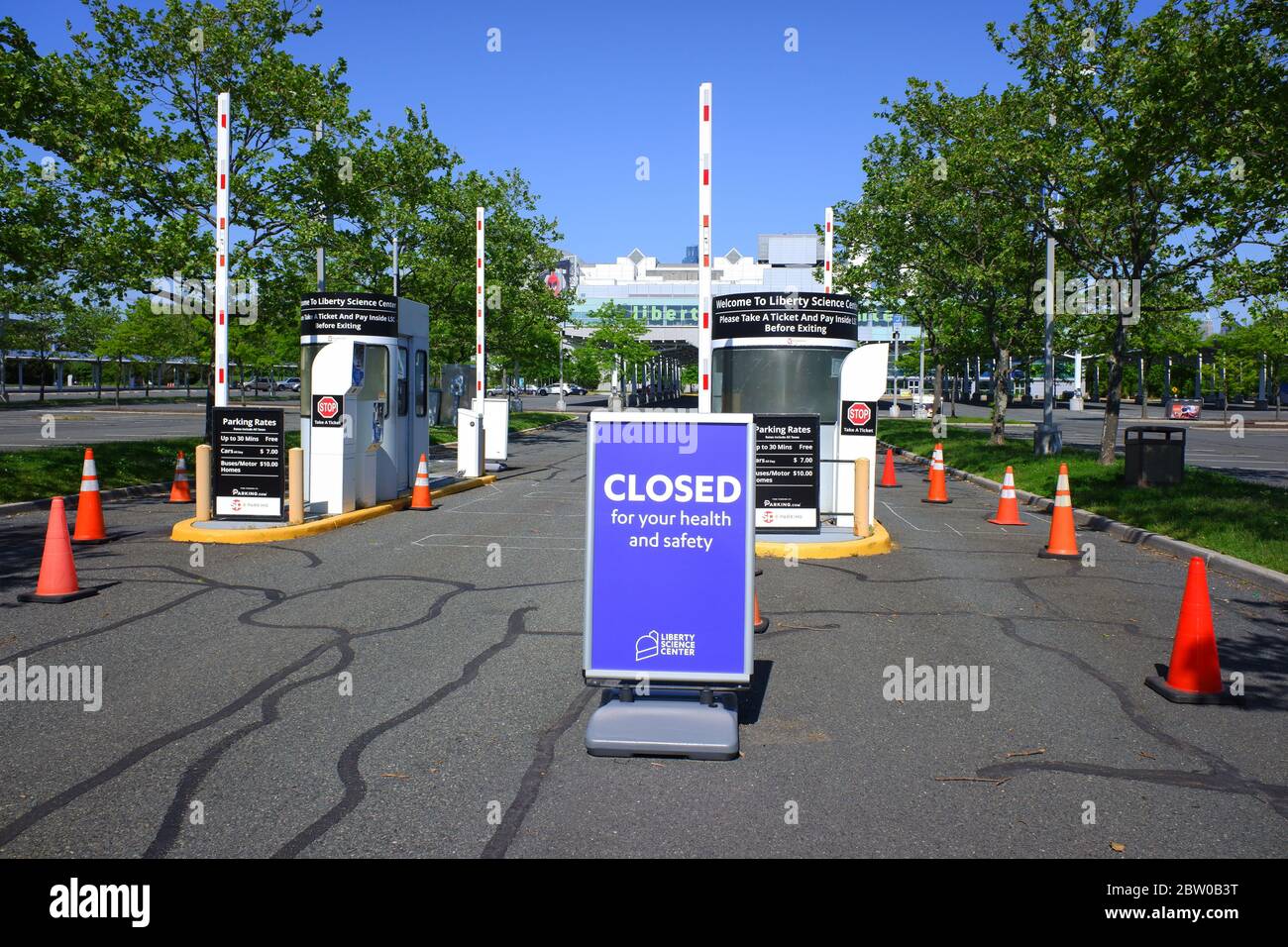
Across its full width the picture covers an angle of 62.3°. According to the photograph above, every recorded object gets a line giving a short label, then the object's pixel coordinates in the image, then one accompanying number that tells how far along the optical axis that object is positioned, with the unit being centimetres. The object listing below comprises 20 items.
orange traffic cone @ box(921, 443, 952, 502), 1762
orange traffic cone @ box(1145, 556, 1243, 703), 643
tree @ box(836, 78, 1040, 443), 2330
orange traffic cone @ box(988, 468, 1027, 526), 1487
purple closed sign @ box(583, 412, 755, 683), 574
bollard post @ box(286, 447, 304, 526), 1297
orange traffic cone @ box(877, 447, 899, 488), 2070
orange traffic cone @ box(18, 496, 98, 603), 892
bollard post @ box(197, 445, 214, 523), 1316
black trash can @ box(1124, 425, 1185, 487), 1678
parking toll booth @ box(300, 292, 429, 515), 1401
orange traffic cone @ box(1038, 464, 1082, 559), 1184
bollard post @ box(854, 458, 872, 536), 1243
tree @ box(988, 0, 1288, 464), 1505
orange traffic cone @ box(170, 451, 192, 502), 1658
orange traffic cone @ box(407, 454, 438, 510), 1570
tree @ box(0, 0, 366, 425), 1919
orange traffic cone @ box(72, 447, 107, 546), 1205
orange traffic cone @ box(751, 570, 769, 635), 808
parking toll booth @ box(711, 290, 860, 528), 1354
